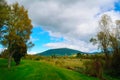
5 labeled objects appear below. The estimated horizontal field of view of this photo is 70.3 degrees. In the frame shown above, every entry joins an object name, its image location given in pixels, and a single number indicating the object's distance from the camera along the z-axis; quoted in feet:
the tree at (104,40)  92.87
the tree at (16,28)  75.53
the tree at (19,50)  78.59
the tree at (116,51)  82.82
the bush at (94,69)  72.14
